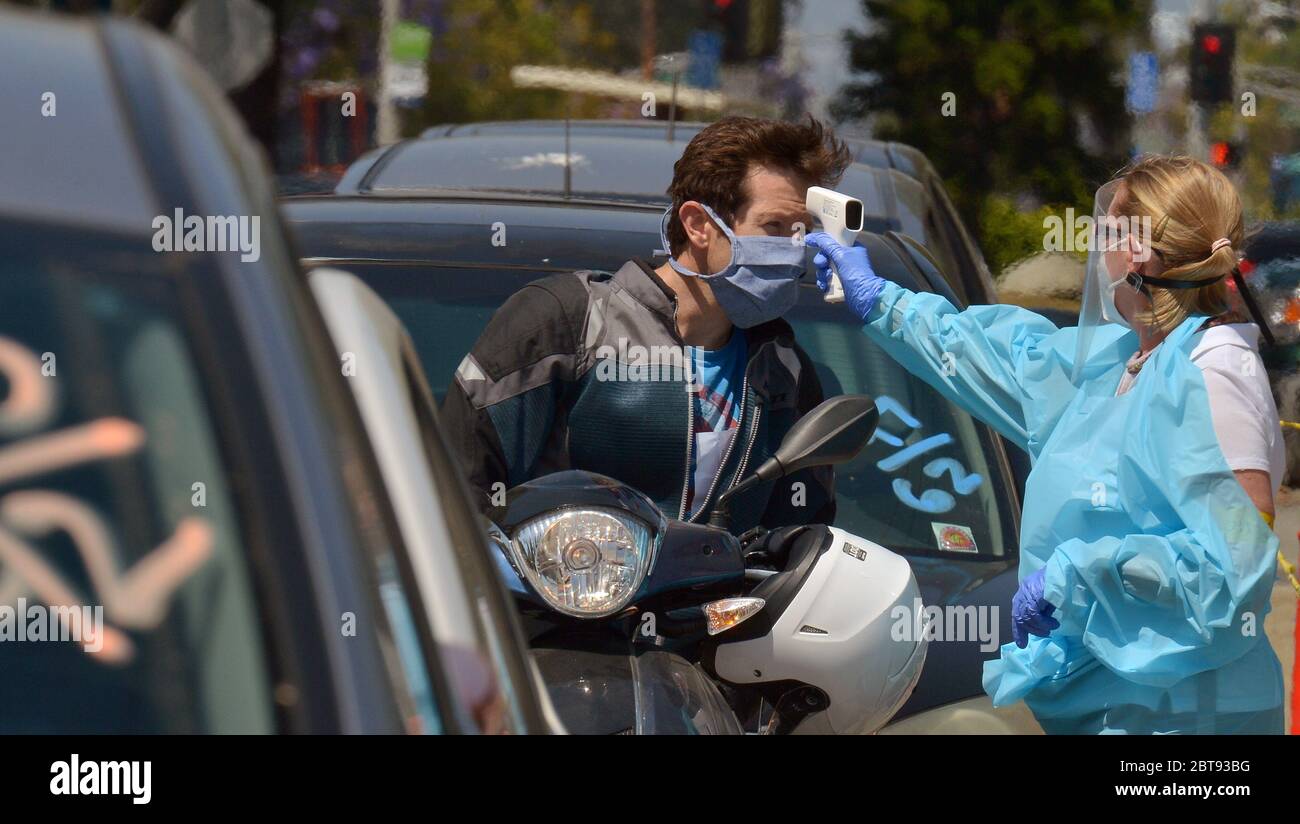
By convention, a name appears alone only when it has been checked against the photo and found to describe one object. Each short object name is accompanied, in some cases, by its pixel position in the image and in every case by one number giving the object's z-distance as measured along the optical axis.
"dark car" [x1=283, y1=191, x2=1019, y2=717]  7.14
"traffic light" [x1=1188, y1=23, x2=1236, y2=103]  29.56
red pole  5.73
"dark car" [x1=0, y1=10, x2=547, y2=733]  2.43
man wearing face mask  5.84
